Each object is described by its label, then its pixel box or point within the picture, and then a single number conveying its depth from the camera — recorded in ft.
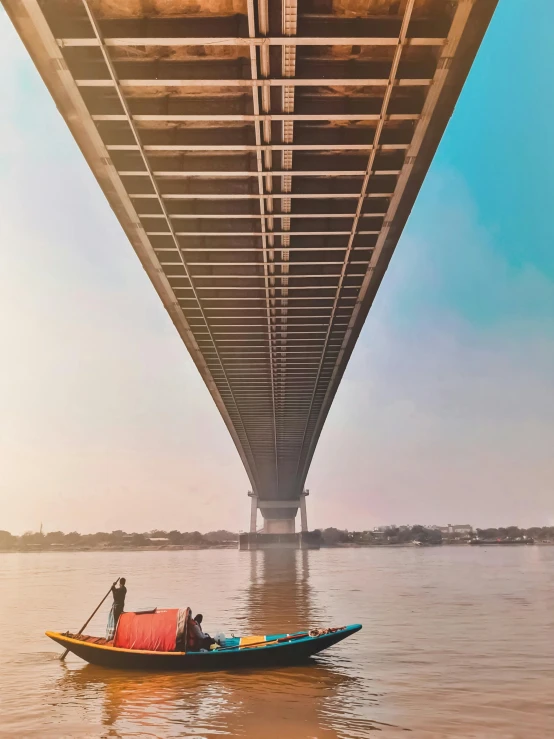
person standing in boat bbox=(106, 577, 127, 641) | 48.70
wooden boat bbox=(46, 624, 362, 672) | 43.55
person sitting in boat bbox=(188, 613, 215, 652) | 44.38
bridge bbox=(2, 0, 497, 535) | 34.01
